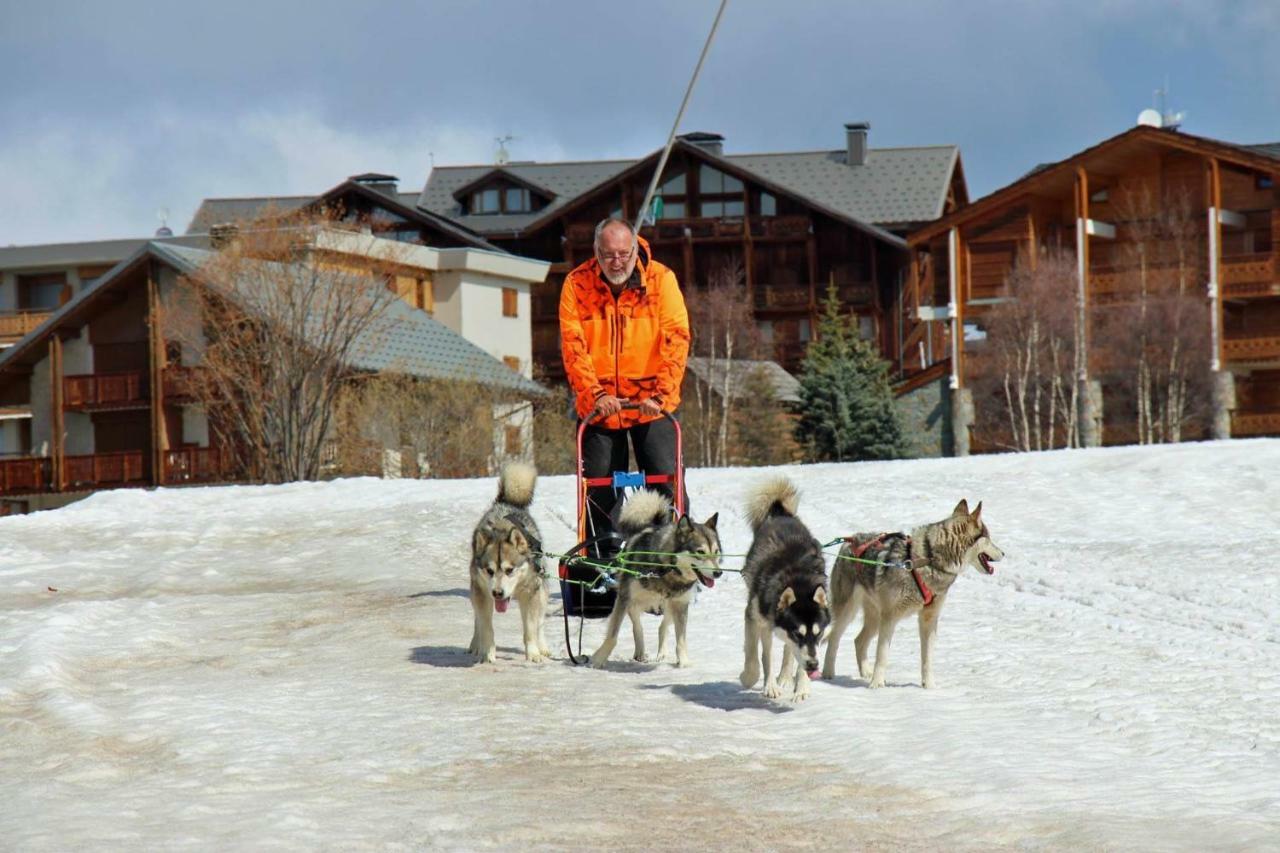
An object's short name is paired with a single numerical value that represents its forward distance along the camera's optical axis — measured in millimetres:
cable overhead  23000
